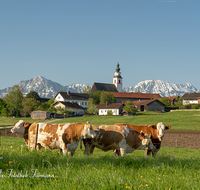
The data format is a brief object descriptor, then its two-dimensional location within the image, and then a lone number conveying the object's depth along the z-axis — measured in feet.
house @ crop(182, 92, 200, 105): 511.36
